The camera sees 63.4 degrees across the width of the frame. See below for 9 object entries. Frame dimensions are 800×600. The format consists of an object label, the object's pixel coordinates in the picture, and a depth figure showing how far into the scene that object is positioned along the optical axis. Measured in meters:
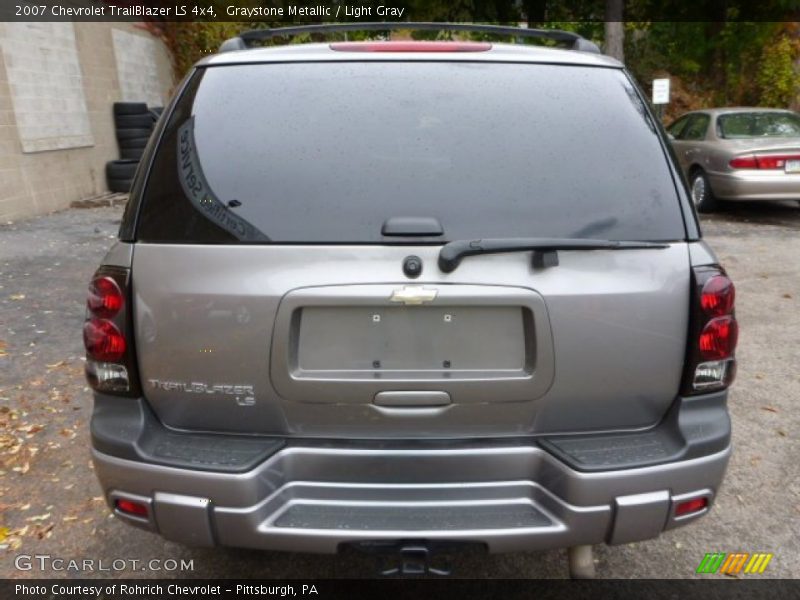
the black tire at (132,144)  12.25
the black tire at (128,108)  12.02
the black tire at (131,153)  12.30
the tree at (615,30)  15.92
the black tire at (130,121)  12.06
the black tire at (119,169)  11.64
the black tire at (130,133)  12.15
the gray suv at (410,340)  1.87
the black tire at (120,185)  11.66
